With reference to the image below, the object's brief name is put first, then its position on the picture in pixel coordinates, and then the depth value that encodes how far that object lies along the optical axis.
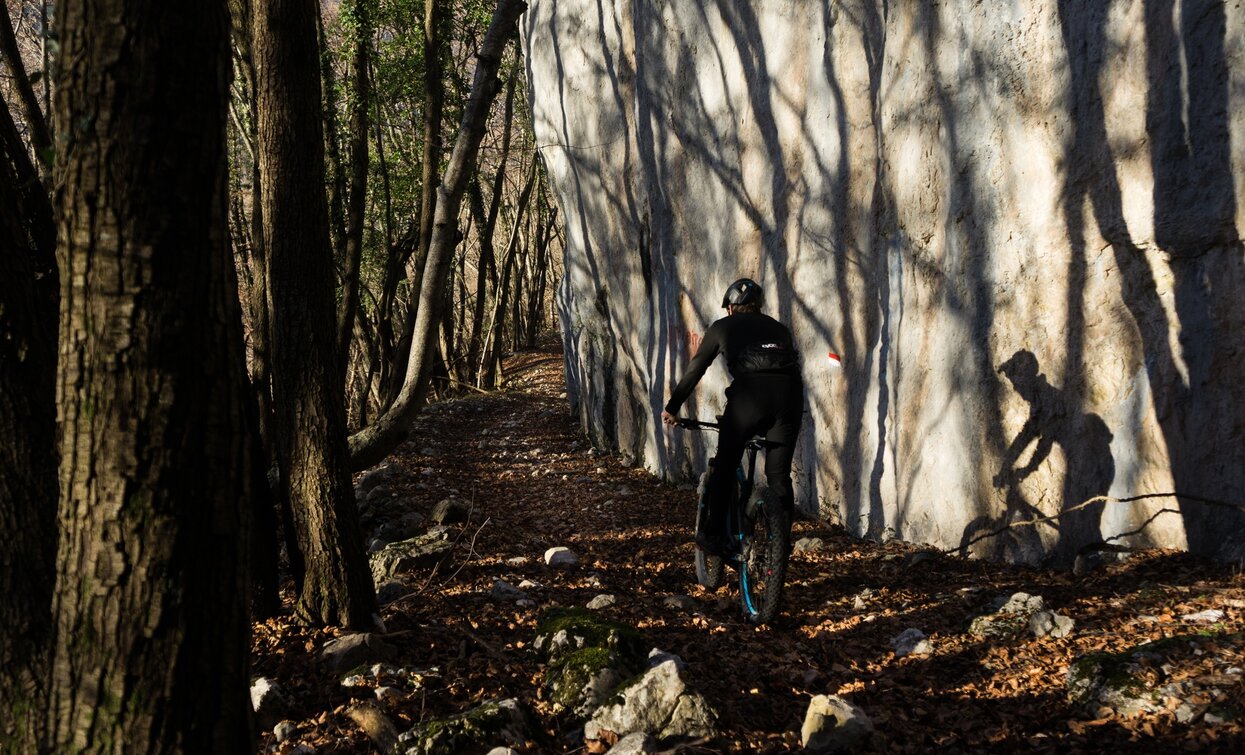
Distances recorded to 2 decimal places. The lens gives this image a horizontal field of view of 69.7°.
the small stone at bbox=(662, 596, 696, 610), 5.77
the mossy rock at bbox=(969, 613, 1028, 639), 4.69
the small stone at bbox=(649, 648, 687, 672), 4.35
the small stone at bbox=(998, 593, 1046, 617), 4.84
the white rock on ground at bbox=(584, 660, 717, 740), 3.60
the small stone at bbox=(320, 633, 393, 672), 4.21
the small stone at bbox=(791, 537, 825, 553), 7.11
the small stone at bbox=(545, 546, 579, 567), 6.74
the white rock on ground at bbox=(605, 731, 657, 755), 3.32
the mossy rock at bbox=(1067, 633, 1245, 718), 3.51
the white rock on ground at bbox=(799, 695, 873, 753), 3.54
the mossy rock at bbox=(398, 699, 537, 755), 3.30
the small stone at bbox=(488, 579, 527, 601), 5.67
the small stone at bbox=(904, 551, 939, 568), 6.28
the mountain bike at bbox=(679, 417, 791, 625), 5.23
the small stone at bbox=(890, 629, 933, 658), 4.72
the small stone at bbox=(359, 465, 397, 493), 10.13
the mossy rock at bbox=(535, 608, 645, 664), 4.38
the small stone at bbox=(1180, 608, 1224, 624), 4.16
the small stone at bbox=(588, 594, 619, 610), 5.66
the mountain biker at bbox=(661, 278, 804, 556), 5.45
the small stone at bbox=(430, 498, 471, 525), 8.12
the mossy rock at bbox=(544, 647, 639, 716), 3.91
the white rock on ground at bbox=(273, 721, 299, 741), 3.60
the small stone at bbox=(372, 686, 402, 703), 3.88
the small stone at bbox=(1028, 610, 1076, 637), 4.54
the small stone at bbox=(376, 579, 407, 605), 5.58
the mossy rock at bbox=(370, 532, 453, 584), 6.09
